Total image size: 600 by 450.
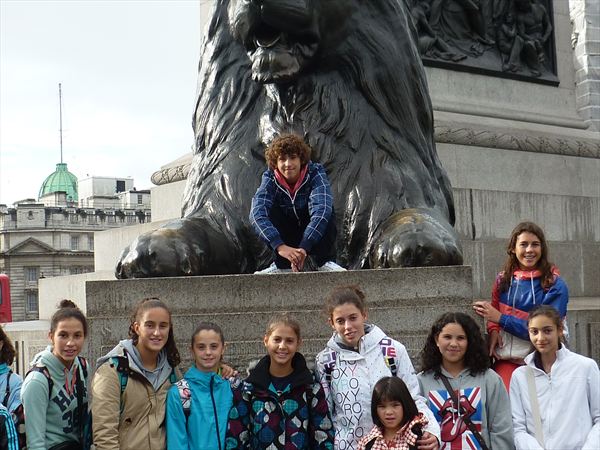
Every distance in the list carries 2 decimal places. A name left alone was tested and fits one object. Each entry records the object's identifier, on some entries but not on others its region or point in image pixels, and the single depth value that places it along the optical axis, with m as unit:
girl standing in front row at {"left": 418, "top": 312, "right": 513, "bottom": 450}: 4.07
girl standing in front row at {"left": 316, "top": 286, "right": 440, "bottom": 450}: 4.05
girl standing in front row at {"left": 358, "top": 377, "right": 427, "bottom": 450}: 3.86
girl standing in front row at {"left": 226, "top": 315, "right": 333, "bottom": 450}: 3.95
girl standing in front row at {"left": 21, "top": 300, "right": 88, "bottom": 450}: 3.98
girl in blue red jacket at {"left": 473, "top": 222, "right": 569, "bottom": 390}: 4.73
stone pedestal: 4.68
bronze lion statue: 5.50
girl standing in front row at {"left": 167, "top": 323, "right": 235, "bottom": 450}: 3.98
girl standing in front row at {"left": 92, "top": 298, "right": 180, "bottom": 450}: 3.91
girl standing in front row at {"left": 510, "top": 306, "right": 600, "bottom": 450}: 4.12
